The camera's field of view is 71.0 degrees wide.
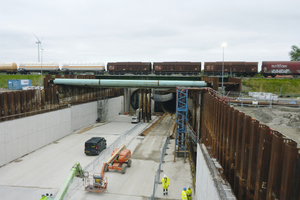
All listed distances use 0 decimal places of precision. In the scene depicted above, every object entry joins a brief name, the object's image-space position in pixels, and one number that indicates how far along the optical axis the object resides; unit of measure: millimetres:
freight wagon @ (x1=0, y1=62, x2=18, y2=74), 59188
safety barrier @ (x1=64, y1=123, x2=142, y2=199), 15314
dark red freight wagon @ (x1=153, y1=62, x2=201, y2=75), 48875
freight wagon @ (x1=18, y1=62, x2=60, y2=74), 58781
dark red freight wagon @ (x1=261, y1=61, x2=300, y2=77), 44125
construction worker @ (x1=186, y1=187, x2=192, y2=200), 12477
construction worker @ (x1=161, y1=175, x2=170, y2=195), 14055
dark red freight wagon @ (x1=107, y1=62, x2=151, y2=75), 51375
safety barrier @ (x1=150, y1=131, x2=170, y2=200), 13661
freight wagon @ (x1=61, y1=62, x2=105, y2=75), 56188
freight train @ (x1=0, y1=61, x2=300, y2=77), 44875
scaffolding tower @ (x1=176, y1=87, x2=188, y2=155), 22656
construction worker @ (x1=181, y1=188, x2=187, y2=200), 11954
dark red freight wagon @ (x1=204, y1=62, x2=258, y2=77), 46531
